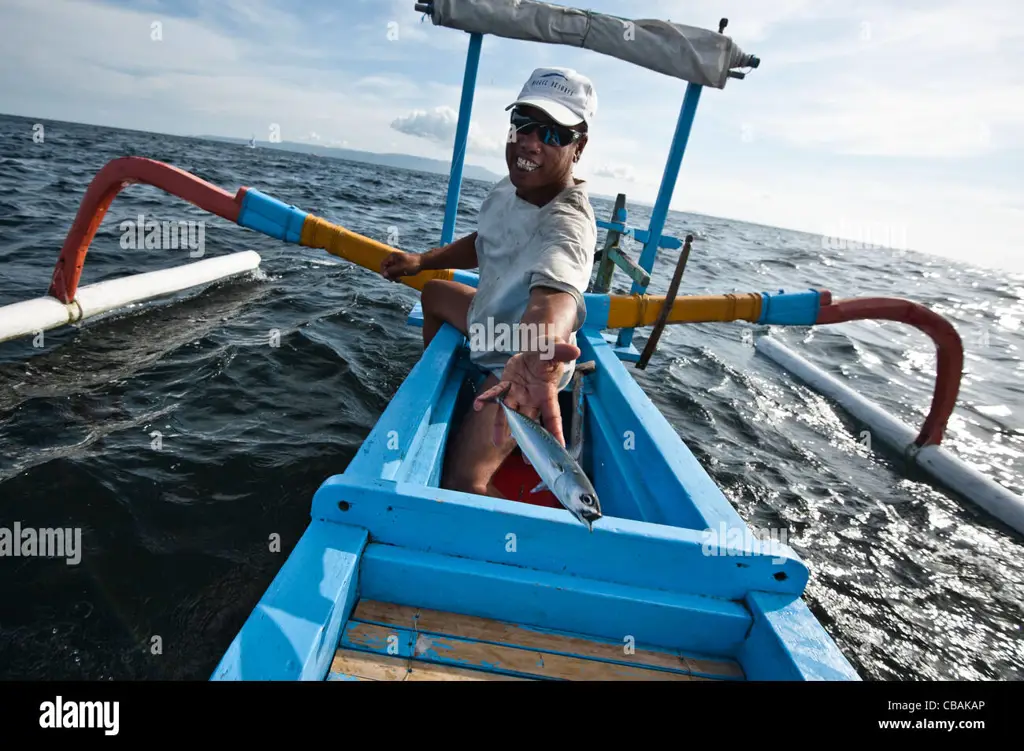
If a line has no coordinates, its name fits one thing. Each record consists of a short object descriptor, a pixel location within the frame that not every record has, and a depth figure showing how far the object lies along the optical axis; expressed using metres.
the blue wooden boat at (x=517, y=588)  0.58
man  0.79
